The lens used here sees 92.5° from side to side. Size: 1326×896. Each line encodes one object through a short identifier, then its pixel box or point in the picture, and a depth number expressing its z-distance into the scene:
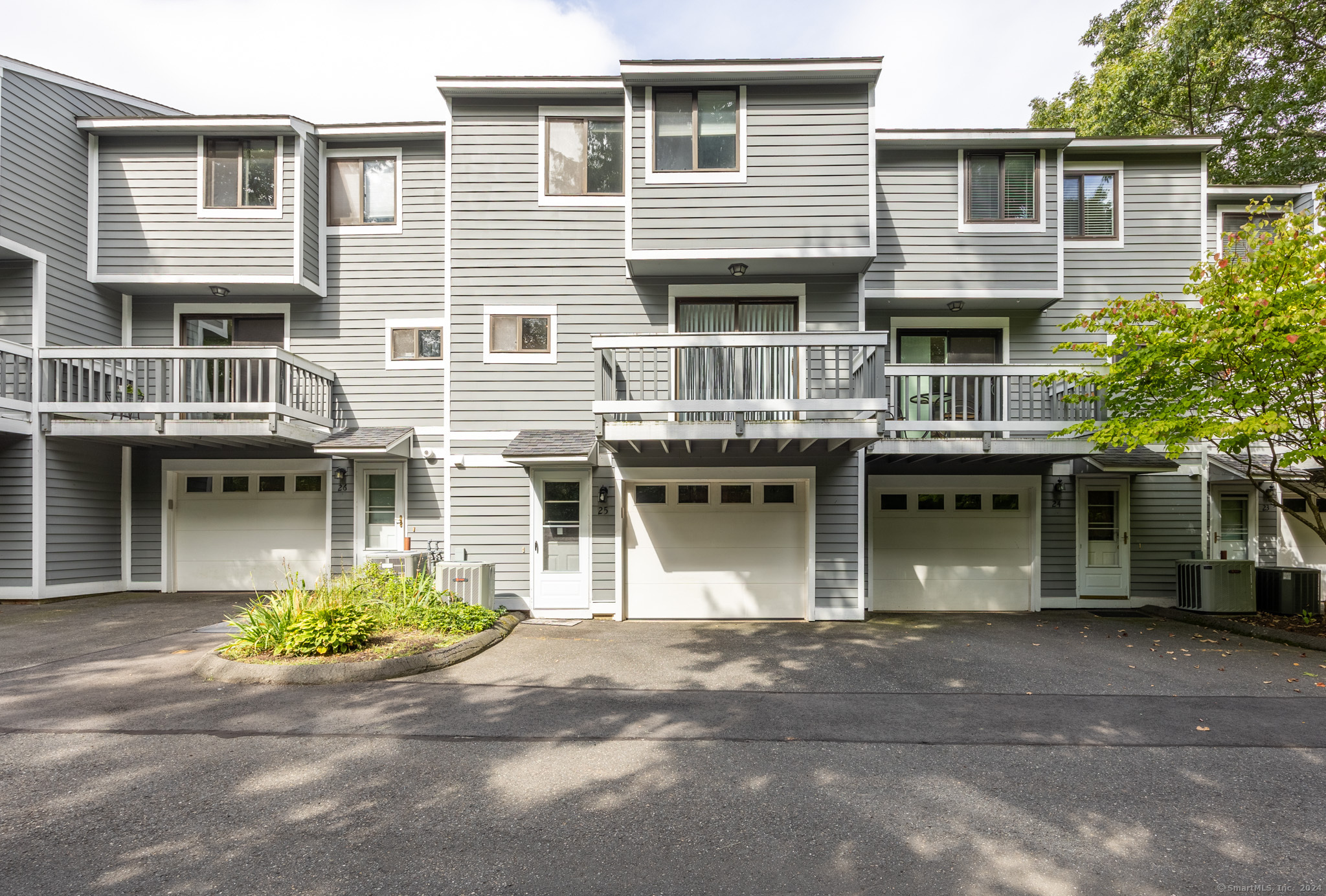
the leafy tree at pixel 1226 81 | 14.64
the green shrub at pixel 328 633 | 6.32
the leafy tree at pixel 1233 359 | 7.20
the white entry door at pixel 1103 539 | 10.40
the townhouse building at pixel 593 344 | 9.08
